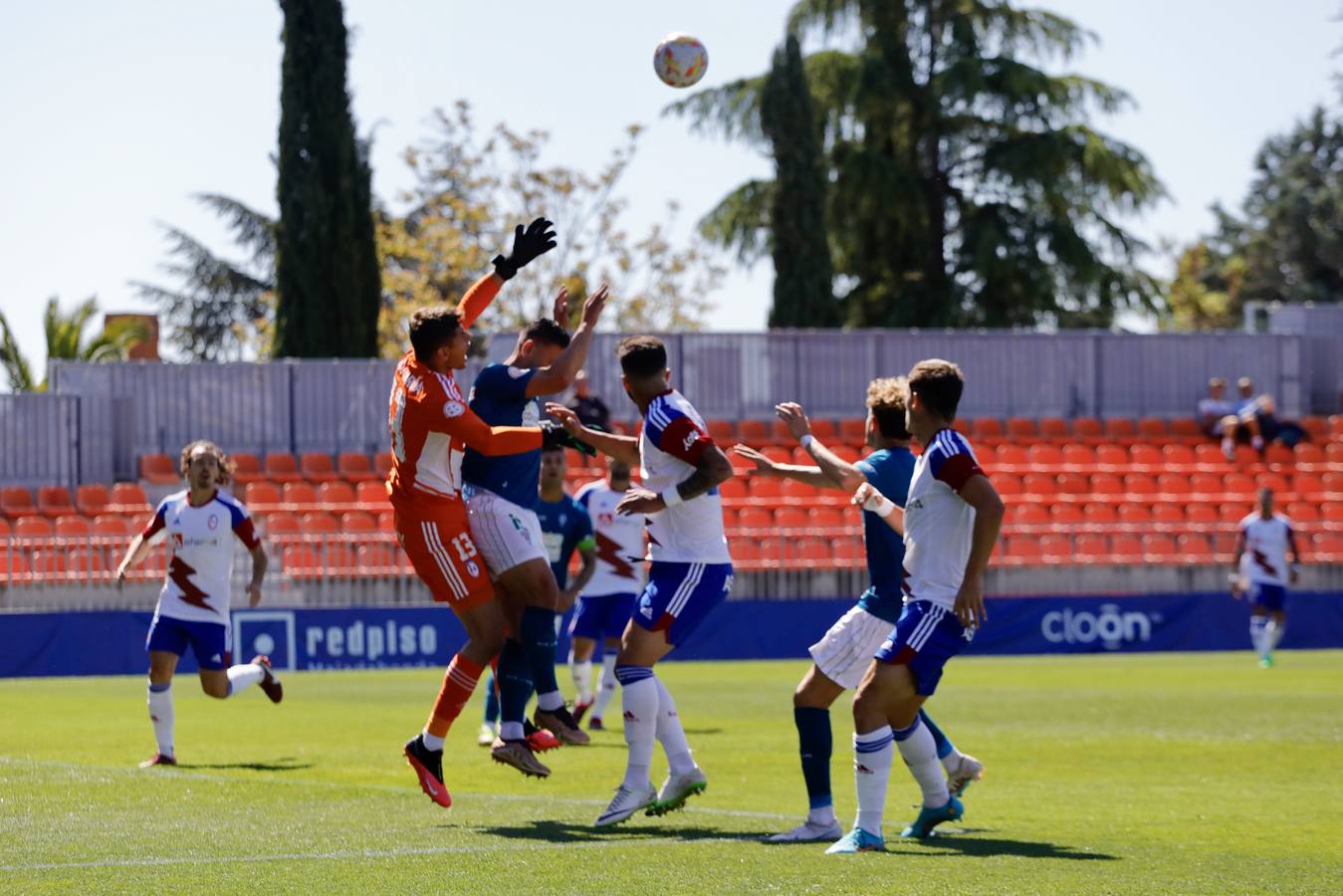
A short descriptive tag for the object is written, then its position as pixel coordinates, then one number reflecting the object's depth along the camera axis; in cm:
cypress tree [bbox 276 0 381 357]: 4047
